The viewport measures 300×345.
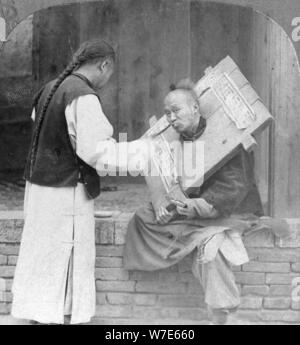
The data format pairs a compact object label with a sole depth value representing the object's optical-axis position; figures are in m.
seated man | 4.50
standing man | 4.41
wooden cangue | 4.50
